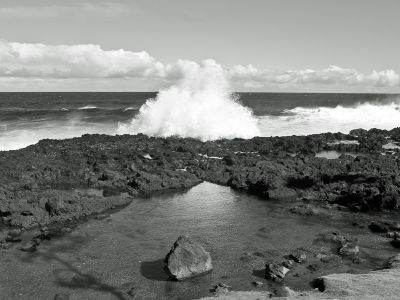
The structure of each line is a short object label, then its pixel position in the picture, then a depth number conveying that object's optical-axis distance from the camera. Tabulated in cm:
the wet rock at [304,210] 3478
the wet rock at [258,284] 2233
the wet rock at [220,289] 2105
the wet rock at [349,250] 2652
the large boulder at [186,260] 2316
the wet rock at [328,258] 2562
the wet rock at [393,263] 2382
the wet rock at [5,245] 2722
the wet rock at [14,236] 2833
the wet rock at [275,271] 2307
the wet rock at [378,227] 3048
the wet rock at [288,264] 2457
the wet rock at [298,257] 2541
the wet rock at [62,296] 2091
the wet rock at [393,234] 2897
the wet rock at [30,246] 2684
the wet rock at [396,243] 2780
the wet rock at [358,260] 2532
